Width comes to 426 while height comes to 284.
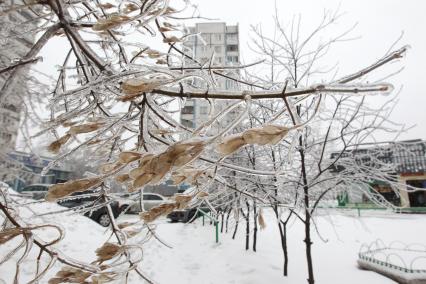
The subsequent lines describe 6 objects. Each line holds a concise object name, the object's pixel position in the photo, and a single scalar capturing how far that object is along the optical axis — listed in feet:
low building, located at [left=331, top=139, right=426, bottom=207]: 80.74
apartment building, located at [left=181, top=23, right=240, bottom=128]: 118.68
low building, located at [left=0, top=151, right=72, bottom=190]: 87.99
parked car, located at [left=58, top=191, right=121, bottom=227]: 43.38
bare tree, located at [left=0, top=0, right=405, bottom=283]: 1.70
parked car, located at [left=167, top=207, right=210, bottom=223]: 51.90
